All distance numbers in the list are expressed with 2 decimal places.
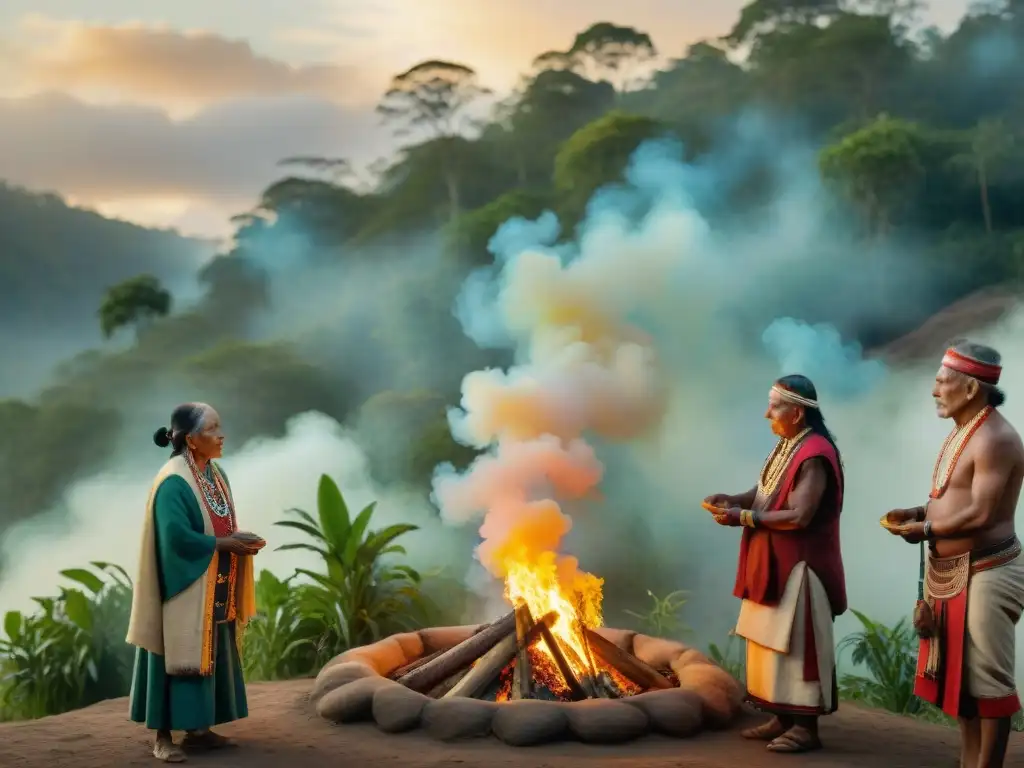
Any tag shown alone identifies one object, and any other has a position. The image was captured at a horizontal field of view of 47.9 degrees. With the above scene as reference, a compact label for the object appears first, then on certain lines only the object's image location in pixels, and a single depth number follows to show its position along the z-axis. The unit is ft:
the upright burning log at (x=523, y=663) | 22.17
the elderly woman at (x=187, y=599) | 18.98
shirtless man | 16.78
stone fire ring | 20.22
